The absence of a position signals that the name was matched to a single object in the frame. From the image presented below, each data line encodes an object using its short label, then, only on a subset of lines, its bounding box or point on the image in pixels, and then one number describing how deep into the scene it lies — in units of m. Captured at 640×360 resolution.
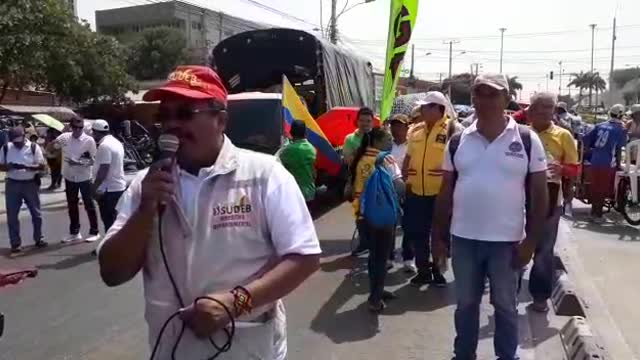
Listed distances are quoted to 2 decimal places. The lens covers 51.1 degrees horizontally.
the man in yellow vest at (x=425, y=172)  6.18
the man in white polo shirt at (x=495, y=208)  3.98
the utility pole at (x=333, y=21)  35.68
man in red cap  2.00
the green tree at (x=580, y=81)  107.00
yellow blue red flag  9.57
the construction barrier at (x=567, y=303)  5.71
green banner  9.68
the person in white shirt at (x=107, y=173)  8.39
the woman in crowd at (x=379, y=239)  5.77
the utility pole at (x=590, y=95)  102.04
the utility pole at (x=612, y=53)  79.03
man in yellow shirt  5.52
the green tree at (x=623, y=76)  110.56
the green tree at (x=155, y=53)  59.34
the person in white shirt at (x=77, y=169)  9.23
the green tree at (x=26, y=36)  14.40
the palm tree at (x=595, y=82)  103.50
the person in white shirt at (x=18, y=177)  8.84
